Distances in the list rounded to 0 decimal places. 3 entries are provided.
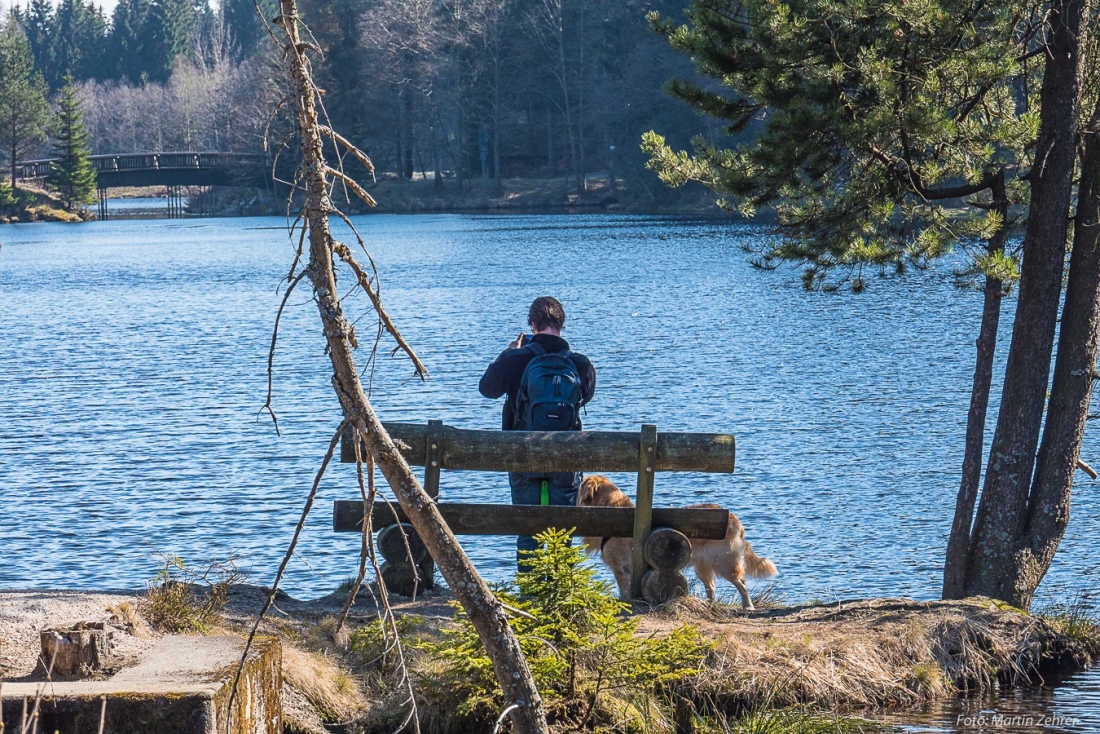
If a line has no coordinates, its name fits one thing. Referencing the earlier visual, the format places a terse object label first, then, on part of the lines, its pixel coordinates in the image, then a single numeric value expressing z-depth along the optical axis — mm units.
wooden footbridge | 173875
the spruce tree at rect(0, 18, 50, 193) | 179500
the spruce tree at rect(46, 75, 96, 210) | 172125
